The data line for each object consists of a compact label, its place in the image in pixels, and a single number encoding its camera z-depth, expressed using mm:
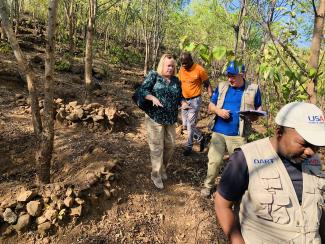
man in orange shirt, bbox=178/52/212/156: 5871
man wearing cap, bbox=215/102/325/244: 1763
